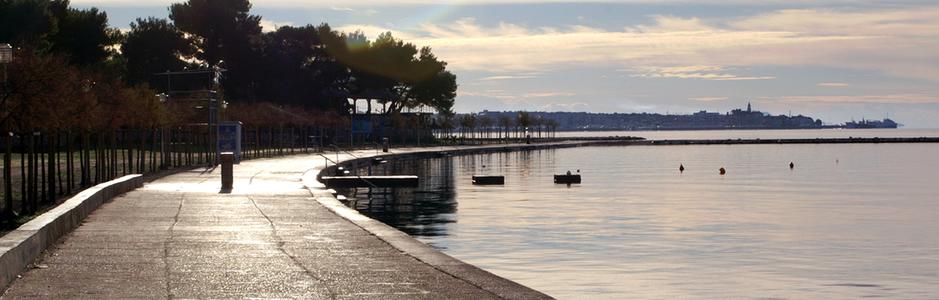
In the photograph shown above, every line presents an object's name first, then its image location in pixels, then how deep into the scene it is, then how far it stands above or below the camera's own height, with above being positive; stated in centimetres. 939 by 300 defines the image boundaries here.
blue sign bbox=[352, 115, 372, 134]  12429 -39
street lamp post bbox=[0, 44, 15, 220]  2505 -86
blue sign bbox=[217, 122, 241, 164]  6644 -71
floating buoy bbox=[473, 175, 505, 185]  6850 -298
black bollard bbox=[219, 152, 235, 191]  4138 -145
